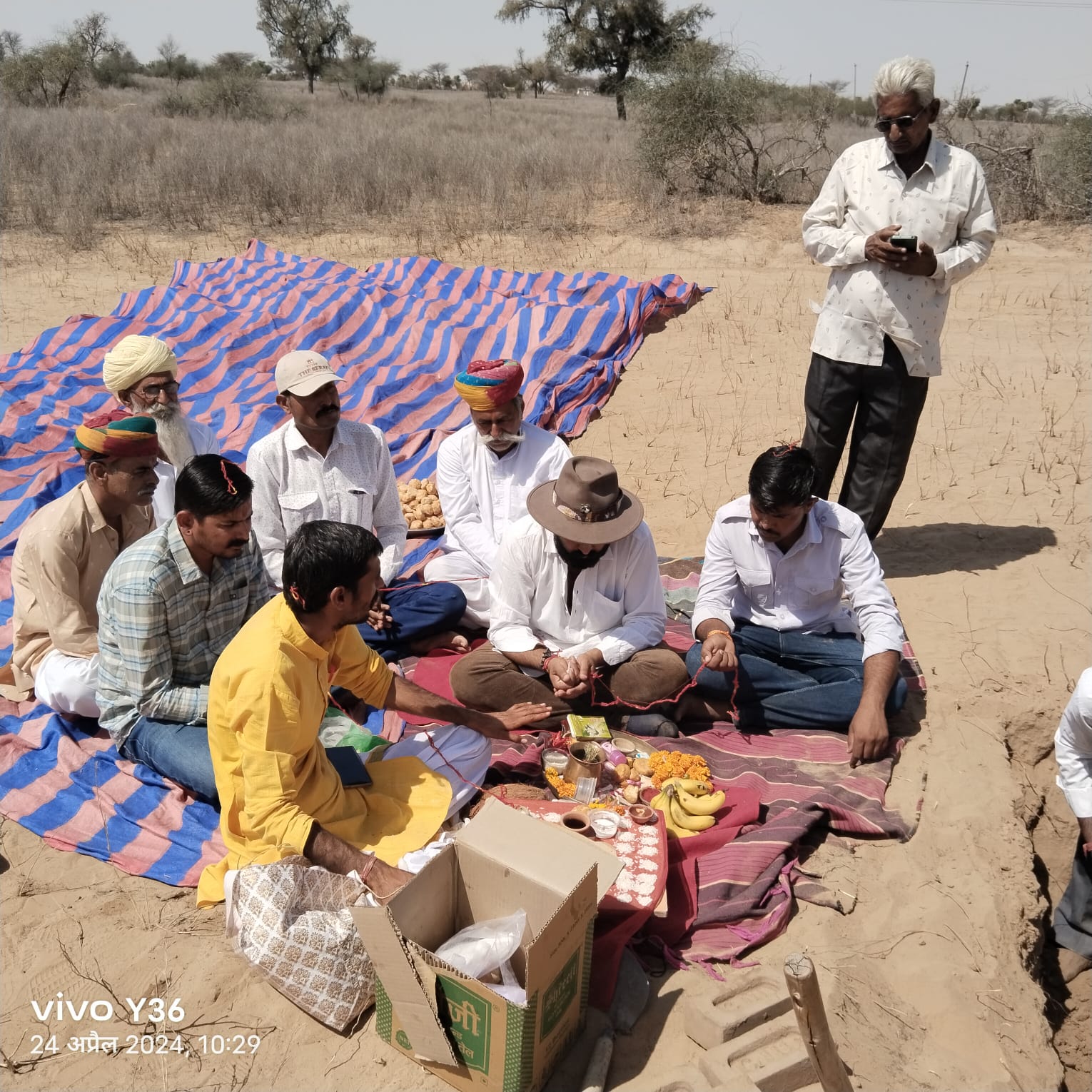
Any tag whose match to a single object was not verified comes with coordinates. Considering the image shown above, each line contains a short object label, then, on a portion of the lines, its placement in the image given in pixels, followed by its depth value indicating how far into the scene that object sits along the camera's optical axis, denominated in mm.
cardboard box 2457
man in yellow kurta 2840
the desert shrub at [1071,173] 11992
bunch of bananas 3539
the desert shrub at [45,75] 27422
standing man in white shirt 4754
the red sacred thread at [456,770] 3551
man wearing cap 4730
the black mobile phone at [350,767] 3342
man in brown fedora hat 4109
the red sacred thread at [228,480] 3346
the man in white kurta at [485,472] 4973
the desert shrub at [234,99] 25953
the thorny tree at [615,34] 27312
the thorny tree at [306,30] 38500
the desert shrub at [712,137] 14078
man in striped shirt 3412
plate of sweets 5887
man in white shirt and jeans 3992
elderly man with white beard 5055
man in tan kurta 3898
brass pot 3717
